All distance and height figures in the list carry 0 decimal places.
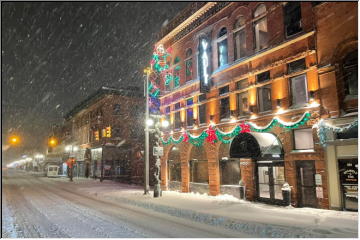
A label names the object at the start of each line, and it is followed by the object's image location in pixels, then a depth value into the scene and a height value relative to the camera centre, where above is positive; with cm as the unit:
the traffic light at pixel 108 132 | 3580 +211
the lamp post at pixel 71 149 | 5412 +24
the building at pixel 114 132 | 4191 +258
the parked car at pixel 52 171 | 5278 -360
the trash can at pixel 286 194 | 1377 -226
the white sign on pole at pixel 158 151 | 1902 -17
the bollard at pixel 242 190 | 1669 -245
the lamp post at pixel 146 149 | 1942 -3
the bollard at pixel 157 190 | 1828 -260
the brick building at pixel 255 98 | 1332 +269
